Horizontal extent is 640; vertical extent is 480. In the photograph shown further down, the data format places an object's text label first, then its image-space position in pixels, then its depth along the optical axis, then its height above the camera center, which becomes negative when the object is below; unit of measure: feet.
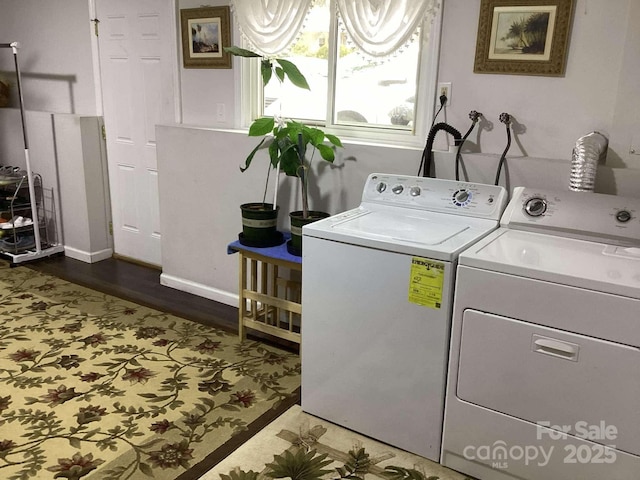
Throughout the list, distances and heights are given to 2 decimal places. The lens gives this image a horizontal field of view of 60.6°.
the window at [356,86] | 9.10 +0.32
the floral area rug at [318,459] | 6.57 -4.31
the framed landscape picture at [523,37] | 7.59 +1.01
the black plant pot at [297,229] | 8.82 -1.98
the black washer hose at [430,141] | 8.18 -0.50
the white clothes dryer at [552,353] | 5.41 -2.47
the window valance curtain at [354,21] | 8.49 +1.35
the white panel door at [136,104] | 11.93 -0.11
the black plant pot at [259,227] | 9.23 -2.06
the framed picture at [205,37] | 10.62 +1.24
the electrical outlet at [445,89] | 8.52 +0.28
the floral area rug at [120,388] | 6.81 -4.25
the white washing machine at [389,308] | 6.39 -2.43
